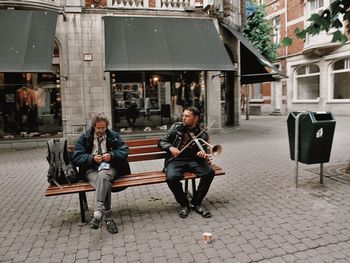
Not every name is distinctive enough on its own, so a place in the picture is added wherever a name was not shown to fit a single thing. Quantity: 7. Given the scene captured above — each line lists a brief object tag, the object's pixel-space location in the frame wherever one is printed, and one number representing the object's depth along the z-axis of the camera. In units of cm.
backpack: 429
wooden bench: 421
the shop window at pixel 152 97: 1237
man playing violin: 454
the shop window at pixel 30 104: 1145
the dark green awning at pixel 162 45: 1044
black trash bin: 539
